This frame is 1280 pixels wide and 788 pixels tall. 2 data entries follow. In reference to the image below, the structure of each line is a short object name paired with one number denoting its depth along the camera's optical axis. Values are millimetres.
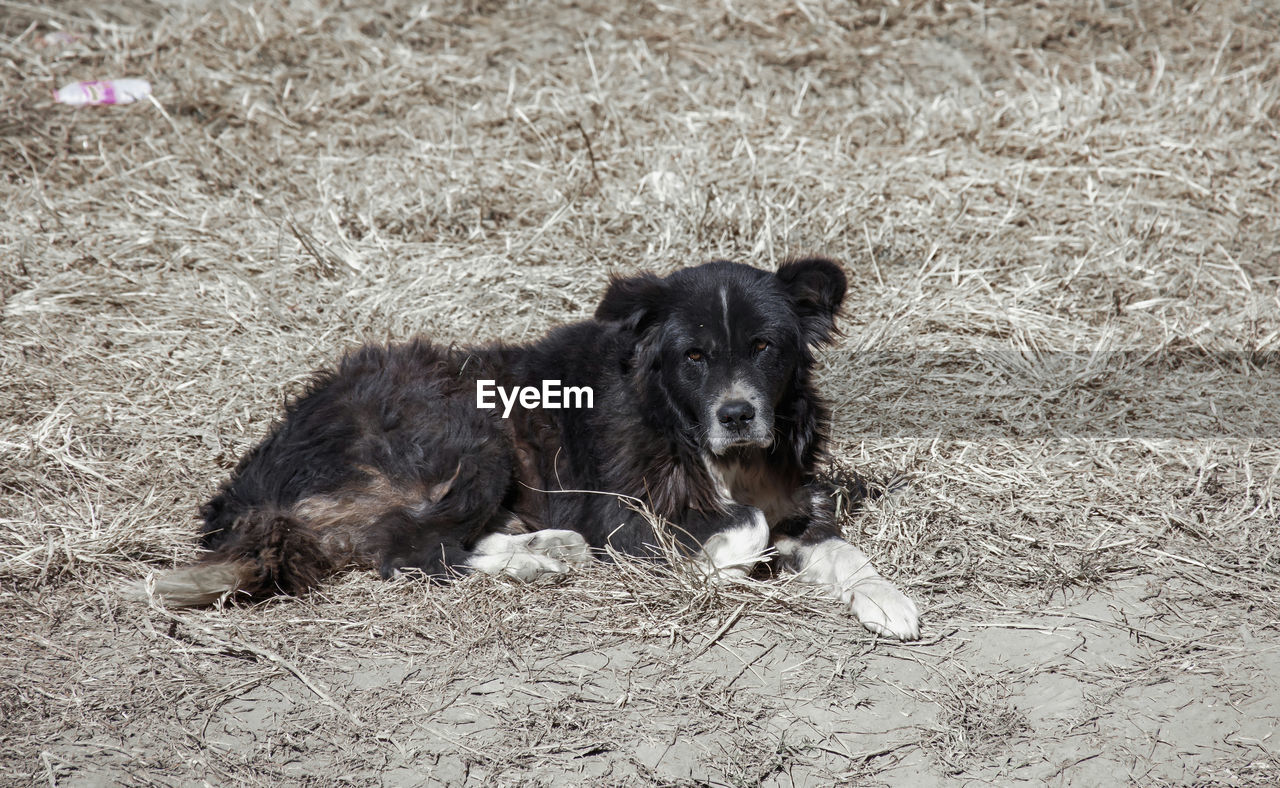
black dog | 9219
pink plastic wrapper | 17937
